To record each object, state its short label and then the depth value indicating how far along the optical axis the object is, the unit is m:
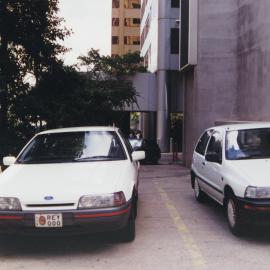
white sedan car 5.65
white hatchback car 6.29
